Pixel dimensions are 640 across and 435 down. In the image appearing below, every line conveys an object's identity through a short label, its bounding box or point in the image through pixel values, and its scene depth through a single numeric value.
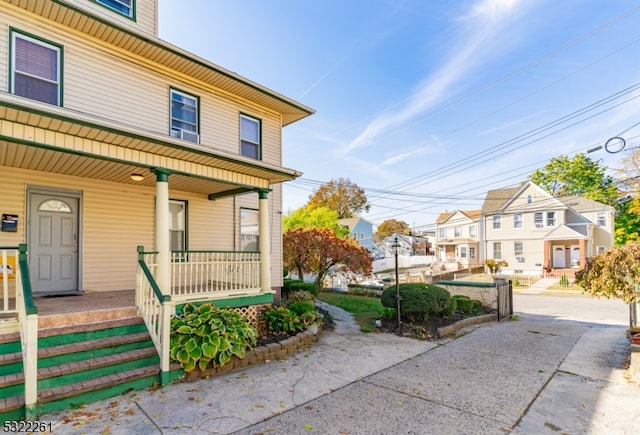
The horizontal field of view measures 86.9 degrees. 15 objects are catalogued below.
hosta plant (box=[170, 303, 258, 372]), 5.06
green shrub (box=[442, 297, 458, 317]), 9.50
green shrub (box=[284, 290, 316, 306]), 10.07
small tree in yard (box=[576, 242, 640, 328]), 6.03
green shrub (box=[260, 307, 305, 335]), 7.14
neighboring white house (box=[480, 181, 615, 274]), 28.48
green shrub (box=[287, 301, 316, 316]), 7.80
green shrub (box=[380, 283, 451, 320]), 8.79
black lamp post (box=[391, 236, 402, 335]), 8.54
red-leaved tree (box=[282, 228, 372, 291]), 15.12
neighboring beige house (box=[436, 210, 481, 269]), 34.53
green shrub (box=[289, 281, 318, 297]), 12.38
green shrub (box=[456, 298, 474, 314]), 10.81
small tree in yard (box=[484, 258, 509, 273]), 30.11
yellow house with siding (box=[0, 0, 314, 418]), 5.54
